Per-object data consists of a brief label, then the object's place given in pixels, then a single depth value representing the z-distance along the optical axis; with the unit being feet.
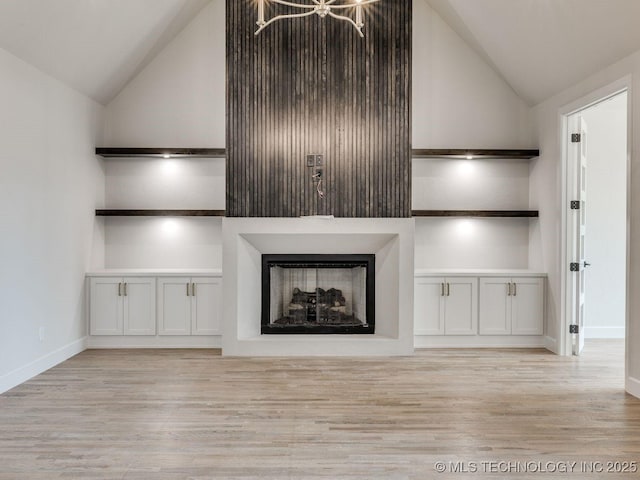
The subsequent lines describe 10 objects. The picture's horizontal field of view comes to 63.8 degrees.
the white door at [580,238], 17.16
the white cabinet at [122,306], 17.72
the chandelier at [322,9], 11.50
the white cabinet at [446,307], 18.03
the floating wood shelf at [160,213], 18.29
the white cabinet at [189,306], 17.79
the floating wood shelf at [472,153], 18.43
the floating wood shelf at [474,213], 18.54
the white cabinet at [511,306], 18.10
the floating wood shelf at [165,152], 18.17
